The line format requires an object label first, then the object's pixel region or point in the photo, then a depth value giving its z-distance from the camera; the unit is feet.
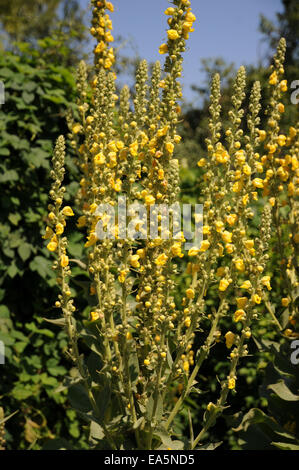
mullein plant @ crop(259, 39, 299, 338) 9.88
